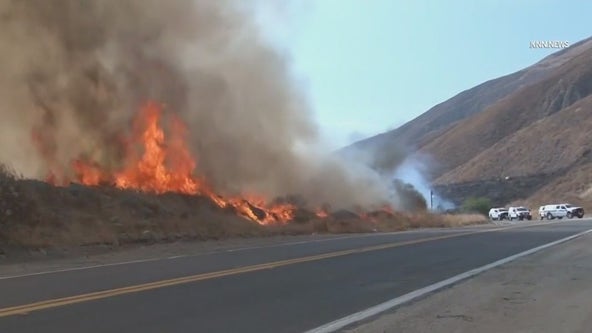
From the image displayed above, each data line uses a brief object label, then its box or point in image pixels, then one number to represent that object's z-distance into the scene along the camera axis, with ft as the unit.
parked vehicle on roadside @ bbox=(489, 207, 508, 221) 207.04
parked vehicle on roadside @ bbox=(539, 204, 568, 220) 186.73
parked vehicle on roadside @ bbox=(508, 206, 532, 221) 190.19
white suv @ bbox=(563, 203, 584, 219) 186.39
